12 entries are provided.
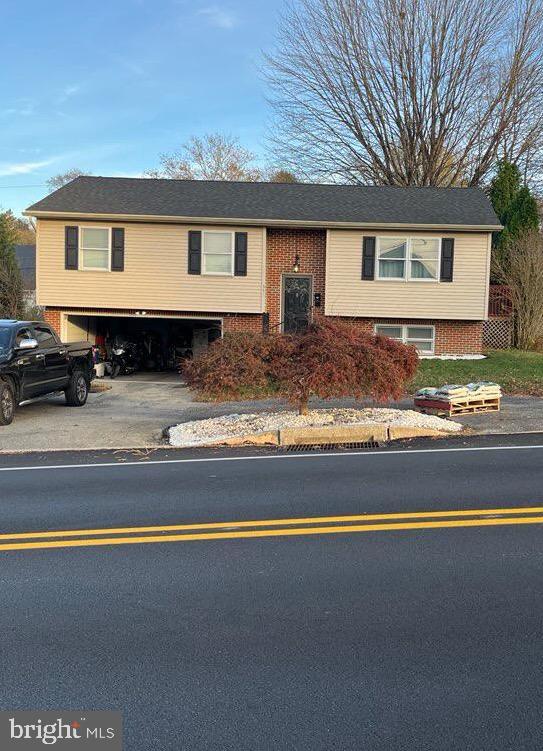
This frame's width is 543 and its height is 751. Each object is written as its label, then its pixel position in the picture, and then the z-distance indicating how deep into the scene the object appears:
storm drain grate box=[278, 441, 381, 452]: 10.51
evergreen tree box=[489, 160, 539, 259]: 25.40
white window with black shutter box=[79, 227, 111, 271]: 22.14
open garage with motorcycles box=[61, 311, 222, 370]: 23.38
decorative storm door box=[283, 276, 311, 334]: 22.80
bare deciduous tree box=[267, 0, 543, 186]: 33.16
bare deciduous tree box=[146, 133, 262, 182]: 50.88
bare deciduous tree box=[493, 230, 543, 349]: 22.64
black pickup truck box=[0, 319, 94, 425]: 12.63
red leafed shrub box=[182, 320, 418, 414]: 11.19
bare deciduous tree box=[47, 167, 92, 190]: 64.38
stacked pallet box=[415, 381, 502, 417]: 12.79
